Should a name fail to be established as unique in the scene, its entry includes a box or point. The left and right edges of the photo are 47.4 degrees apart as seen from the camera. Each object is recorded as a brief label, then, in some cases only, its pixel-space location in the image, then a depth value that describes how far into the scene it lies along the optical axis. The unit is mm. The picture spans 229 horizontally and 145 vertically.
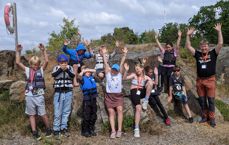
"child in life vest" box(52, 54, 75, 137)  5672
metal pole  6630
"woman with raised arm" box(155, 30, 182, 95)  7266
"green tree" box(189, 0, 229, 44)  30438
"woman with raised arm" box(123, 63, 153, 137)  6153
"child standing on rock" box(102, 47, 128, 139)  5869
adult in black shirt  6391
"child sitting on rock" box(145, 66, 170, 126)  6437
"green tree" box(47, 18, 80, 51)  28485
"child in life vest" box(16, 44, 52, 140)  5616
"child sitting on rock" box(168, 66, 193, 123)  6860
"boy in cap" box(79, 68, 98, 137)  5796
